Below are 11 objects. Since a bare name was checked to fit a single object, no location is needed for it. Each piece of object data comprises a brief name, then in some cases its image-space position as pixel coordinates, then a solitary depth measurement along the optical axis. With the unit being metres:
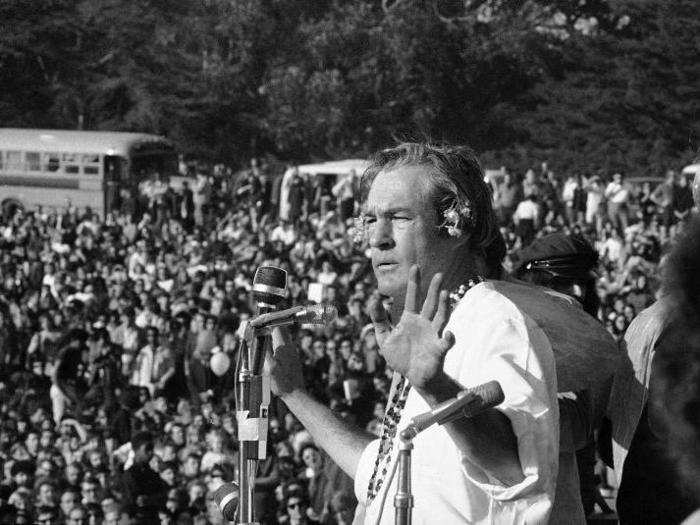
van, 46.45
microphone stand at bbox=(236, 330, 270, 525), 6.47
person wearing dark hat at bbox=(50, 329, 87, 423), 28.82
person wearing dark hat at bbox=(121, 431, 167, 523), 19.33
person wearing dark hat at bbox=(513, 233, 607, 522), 7.38
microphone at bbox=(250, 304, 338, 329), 6.13
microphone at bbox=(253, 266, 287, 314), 6.58
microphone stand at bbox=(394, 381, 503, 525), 4.43
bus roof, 60.00
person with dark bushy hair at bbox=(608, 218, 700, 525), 5.78
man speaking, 4.65
